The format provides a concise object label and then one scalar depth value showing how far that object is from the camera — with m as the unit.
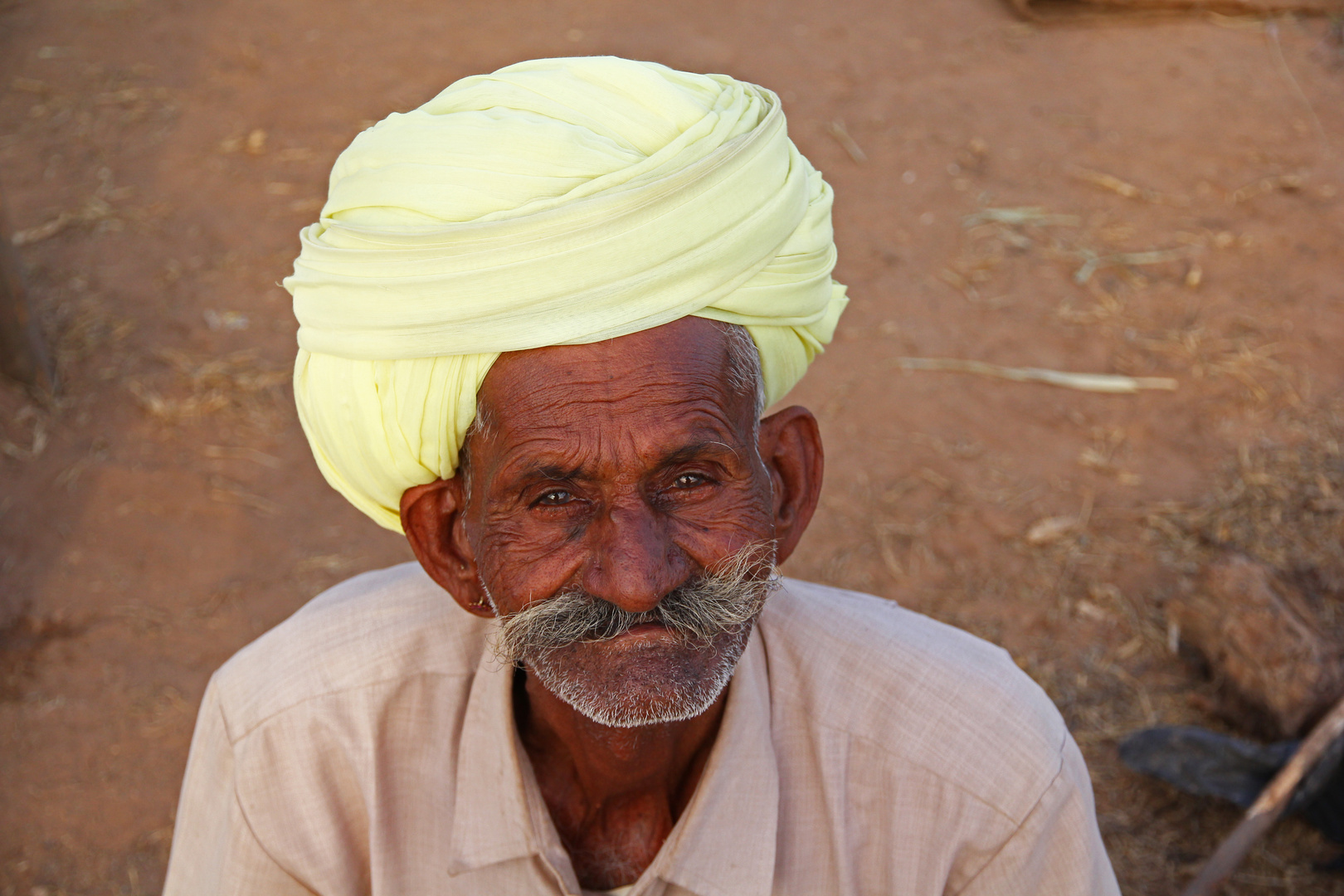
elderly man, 1.75
